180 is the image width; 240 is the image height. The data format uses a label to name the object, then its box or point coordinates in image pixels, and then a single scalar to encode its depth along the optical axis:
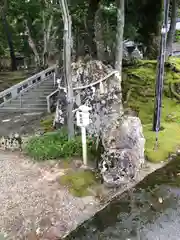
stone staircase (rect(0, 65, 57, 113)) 11.84
